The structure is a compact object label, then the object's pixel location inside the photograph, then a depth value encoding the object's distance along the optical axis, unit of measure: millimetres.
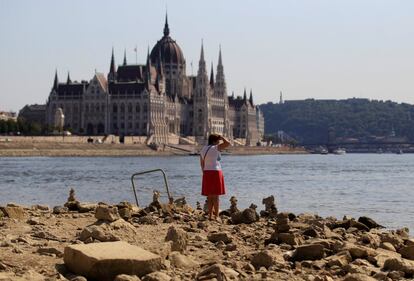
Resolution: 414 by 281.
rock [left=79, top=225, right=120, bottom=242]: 10539
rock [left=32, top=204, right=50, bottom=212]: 17414
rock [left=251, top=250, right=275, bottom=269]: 10312
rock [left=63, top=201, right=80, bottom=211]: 16828
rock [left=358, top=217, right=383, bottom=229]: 17216
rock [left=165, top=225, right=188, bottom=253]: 10766
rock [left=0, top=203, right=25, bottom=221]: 14203
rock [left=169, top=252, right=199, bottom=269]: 9898
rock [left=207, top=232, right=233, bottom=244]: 12062
